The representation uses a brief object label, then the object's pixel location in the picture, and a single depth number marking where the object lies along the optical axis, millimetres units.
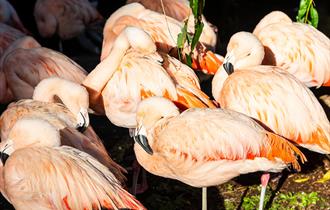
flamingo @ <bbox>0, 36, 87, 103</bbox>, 12266
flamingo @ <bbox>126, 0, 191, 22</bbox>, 14820
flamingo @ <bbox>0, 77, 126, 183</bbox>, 9914
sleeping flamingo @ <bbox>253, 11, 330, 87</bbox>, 12273
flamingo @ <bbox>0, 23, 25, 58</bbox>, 14523
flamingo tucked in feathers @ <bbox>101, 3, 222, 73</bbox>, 12743
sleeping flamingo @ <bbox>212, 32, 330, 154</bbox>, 10406
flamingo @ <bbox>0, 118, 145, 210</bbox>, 8570
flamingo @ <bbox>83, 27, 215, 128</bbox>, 10977
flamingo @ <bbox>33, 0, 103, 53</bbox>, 17781
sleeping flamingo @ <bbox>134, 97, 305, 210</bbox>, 9312
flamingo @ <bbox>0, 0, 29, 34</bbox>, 17094
